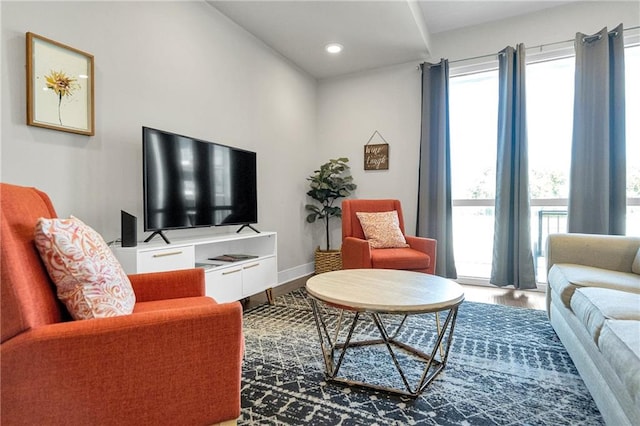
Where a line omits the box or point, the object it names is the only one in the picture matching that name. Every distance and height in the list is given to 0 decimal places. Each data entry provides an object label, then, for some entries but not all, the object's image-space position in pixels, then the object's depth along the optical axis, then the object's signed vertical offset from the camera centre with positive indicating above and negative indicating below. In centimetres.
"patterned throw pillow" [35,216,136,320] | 104 -20
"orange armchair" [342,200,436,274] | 273 -38
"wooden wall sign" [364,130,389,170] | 416 +67
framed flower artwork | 172 +68
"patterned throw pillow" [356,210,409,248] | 314 -20
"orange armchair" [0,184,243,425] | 84 -40
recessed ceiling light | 354 +174
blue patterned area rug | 137 -85
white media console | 191 -37
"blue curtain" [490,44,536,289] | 330 +24
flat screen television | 217 +20
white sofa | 103 -42
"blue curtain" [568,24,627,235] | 299 +63
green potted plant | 402 +20
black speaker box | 191 -12
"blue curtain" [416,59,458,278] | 370 +45
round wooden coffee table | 141 -40
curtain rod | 303 +164
